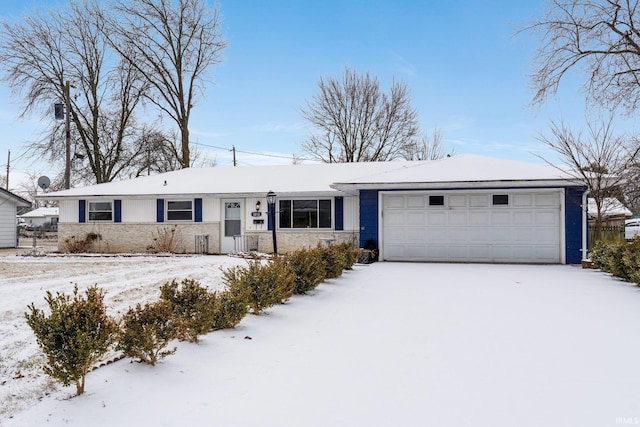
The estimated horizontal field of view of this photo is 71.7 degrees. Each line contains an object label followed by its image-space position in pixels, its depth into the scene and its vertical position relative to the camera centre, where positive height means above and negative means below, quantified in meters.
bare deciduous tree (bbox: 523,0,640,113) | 15.39 +5.94
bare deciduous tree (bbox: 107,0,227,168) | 27.28 +10.74
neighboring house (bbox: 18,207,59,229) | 41.27 -0.12
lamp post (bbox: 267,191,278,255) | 14.85 +0.55
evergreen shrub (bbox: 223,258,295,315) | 6.19 -0.97
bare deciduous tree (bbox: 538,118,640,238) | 13.33 +1.96
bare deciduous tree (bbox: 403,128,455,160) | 32.81 +5.09
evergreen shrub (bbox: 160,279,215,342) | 4.77 -1.04
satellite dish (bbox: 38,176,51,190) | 24.44 +1.87
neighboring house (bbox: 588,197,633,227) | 13.84 +0.33
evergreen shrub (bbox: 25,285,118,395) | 3.35 -0.94
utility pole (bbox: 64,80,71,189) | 22.12 +3.16
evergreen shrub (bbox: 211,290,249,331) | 5.34 -1.16
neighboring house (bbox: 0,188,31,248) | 21.59 -0.06
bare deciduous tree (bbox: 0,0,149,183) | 26.22 +8.30
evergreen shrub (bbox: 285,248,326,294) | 7.91 -0.99
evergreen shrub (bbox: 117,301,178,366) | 3.99 -1.08
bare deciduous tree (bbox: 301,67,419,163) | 30.61 +6.66
